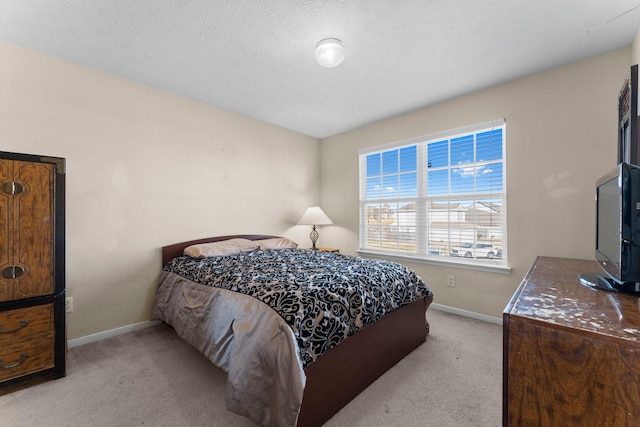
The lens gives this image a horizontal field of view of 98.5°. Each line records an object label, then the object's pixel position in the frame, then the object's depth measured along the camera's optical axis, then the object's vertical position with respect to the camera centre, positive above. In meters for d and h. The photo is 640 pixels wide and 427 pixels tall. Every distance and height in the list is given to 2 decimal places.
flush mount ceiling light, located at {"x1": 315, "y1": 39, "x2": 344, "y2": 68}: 1.99 +1.18
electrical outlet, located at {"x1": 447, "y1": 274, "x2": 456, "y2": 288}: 3.05 -0.75
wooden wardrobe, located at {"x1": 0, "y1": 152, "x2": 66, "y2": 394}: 1.73 -0.38
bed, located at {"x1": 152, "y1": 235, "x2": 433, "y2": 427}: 1.32 -0.75
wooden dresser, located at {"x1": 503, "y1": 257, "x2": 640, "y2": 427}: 0.76 -0.45
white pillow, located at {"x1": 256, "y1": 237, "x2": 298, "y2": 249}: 3.33 -0.37
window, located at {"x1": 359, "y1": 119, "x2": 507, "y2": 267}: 2.84 +0.20
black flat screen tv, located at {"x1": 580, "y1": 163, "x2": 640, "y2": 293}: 1.09 -0.08
